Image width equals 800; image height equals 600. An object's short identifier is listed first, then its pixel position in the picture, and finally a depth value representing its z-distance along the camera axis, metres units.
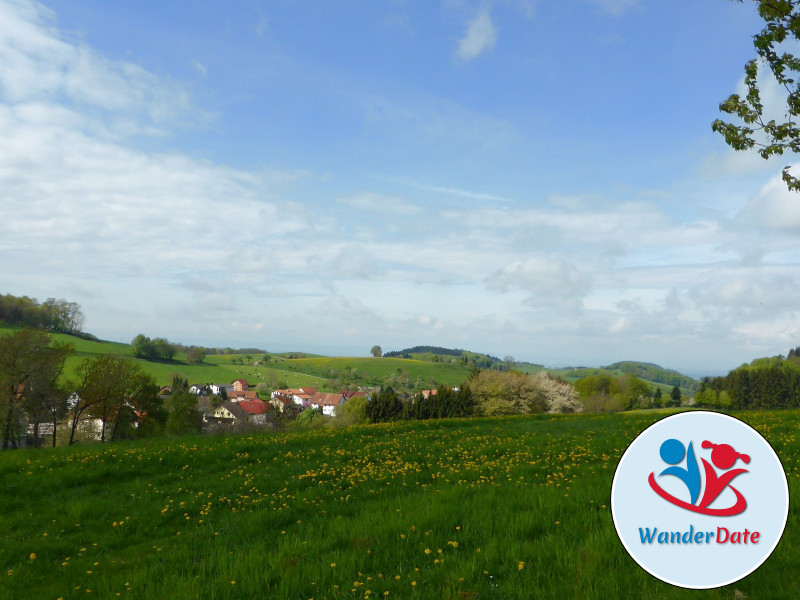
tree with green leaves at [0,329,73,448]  34.53
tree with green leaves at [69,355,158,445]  42.47
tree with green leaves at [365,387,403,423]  68.75
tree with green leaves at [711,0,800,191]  7.82
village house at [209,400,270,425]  102.90
